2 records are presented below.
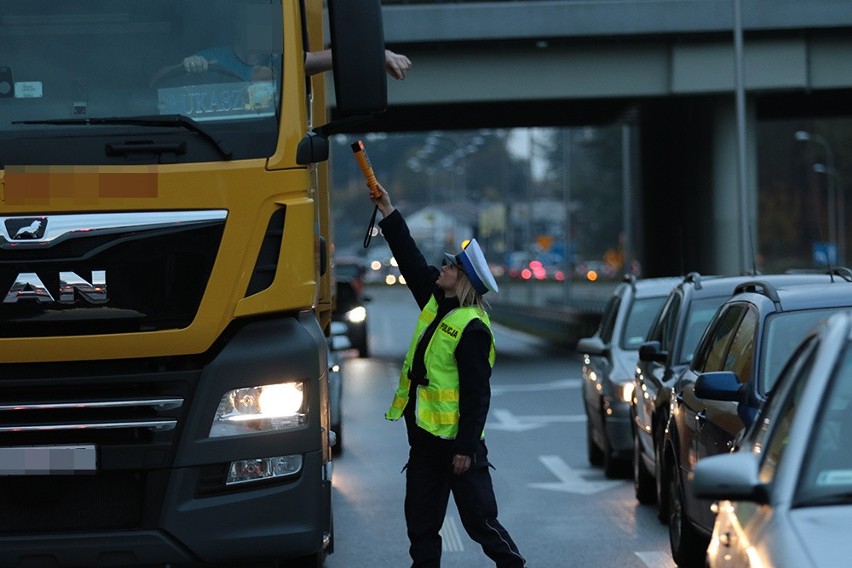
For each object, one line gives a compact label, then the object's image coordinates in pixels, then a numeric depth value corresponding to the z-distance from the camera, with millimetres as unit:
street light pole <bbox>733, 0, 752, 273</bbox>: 30720
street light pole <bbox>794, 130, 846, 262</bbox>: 91200
